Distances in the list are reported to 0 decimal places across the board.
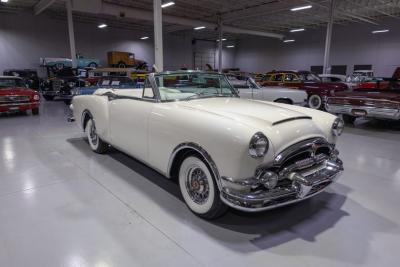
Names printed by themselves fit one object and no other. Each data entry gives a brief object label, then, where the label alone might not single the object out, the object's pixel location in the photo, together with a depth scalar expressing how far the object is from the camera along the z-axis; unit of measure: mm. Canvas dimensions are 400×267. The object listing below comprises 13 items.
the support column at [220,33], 18792
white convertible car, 2262
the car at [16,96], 8320
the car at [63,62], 17094
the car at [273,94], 7621
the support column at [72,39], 14500
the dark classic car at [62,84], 11344
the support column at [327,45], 14941
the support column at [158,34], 8406
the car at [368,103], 6468
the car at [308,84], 10156
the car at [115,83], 10227
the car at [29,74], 15914
